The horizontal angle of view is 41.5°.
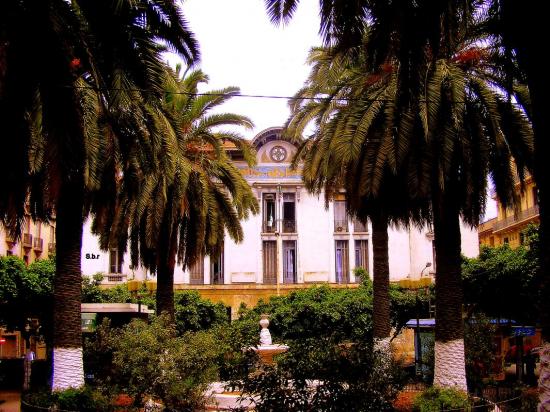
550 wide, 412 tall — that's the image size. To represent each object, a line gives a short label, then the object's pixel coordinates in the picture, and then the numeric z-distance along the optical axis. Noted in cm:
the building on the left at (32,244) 4064
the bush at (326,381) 1036
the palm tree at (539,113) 838
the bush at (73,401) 1367
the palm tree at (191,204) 1934
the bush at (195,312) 3403
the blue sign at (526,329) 3198
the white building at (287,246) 4141
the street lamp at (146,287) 2831
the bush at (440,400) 1354
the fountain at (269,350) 2262
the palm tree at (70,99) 952
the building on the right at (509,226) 4681
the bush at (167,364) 1334
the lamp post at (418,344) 2413
